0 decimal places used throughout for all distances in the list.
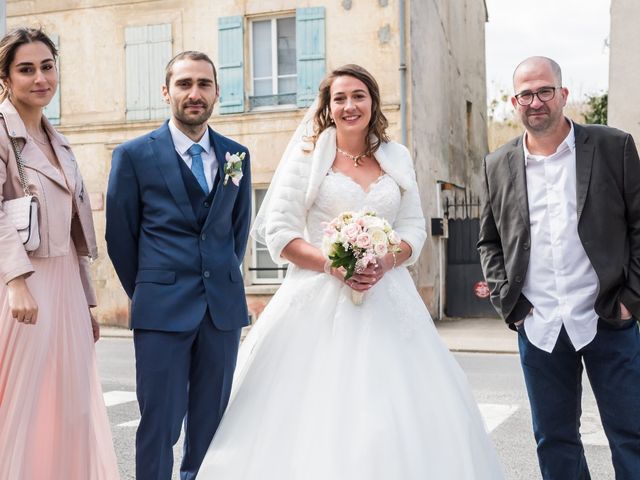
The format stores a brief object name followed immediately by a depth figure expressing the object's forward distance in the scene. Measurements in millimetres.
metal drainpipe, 16391
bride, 3904
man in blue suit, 4113
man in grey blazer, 3930
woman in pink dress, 3764
